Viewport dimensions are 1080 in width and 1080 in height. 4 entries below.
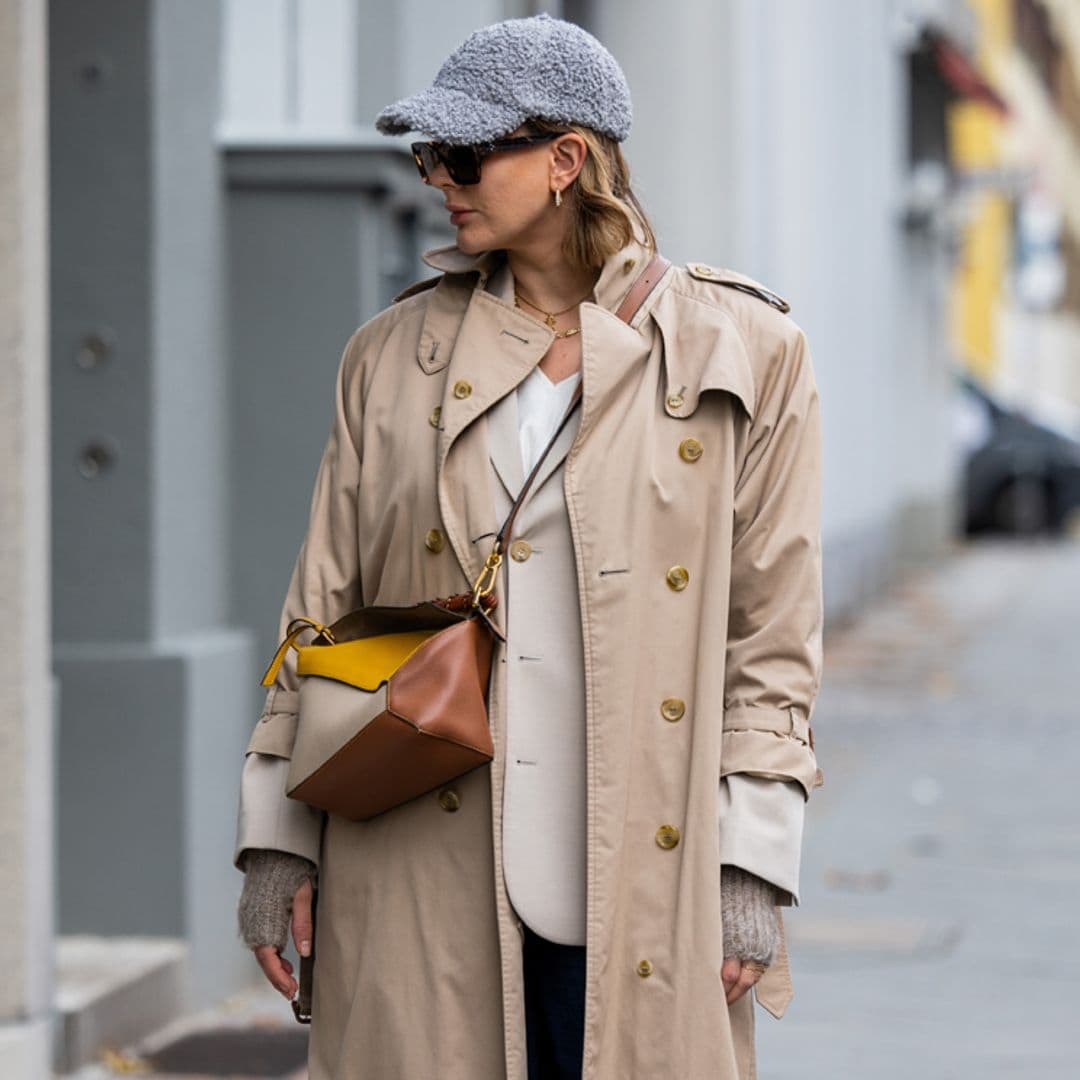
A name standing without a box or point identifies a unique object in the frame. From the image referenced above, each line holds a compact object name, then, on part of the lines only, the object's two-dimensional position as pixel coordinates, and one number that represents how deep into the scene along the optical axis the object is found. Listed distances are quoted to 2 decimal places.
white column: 9.22
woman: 5.45
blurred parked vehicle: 50.90
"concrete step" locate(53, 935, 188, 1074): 10.30
